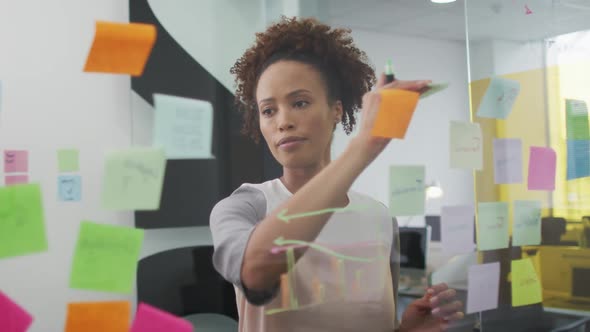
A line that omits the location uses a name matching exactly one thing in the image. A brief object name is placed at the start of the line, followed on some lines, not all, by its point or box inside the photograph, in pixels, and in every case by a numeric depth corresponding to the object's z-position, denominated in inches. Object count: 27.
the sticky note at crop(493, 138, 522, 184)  55.0
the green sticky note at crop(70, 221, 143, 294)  36.8
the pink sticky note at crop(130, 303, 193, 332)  37.8
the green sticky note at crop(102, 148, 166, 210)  36.9
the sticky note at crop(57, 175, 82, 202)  38.1
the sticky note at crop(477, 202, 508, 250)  53.9
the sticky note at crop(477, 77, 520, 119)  54.0
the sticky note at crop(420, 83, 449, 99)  42.1
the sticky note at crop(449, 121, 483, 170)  50.6
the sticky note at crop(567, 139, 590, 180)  63.7
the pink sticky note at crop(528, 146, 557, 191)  58.0
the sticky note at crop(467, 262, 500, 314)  53.2
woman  35.5
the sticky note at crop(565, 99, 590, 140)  64.3
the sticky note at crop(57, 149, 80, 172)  38.3
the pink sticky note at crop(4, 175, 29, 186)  36.6
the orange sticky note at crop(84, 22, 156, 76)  36.0
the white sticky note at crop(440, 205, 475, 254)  50.9
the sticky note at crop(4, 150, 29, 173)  37.6
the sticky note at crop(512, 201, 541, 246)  56.8
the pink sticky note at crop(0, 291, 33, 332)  36.0
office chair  42.3
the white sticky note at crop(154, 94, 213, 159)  37.6
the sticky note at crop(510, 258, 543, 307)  55.9
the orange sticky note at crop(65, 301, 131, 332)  37.4
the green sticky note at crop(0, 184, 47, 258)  35.5
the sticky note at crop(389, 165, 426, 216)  44.7
